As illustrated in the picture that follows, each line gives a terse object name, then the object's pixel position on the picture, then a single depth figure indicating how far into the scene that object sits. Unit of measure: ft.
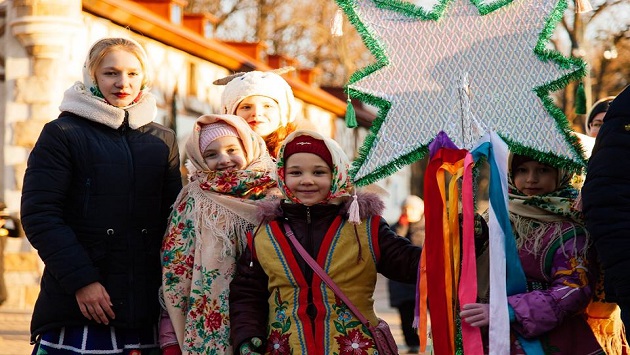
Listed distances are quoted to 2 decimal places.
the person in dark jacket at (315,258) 12.60
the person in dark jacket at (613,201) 10.52
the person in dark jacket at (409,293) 29.76
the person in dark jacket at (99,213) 12.76
